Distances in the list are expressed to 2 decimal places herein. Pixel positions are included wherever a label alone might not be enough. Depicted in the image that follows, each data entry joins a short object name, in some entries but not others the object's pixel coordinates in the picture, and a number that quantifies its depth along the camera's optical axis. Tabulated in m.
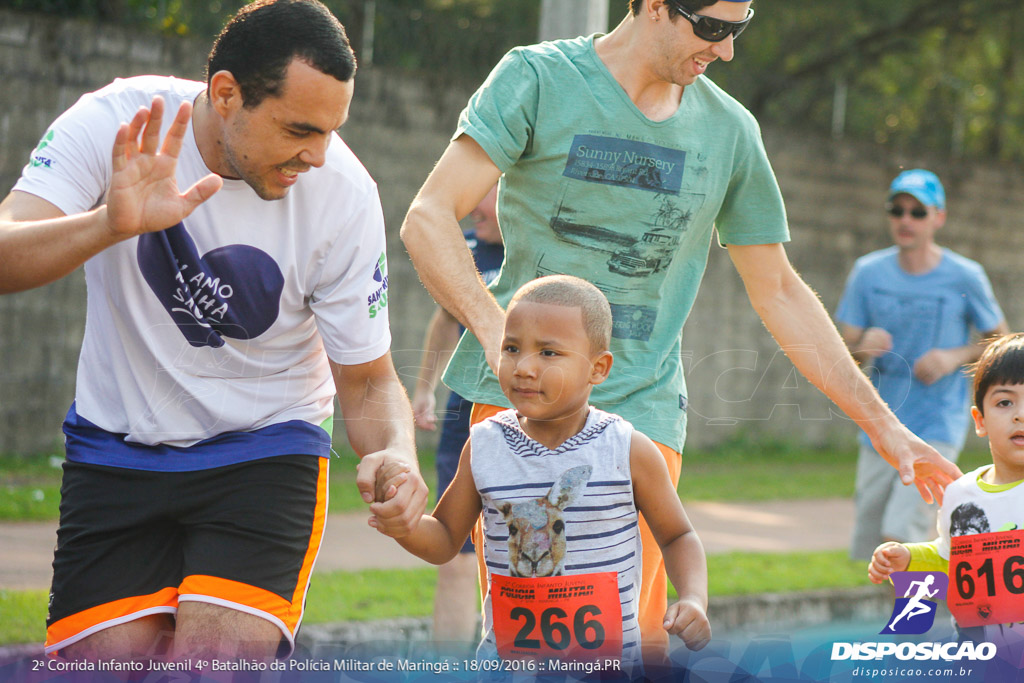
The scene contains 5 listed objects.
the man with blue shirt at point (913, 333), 12.73
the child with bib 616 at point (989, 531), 6.53
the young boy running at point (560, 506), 5.57
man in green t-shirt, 6.48
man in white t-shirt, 5.77
